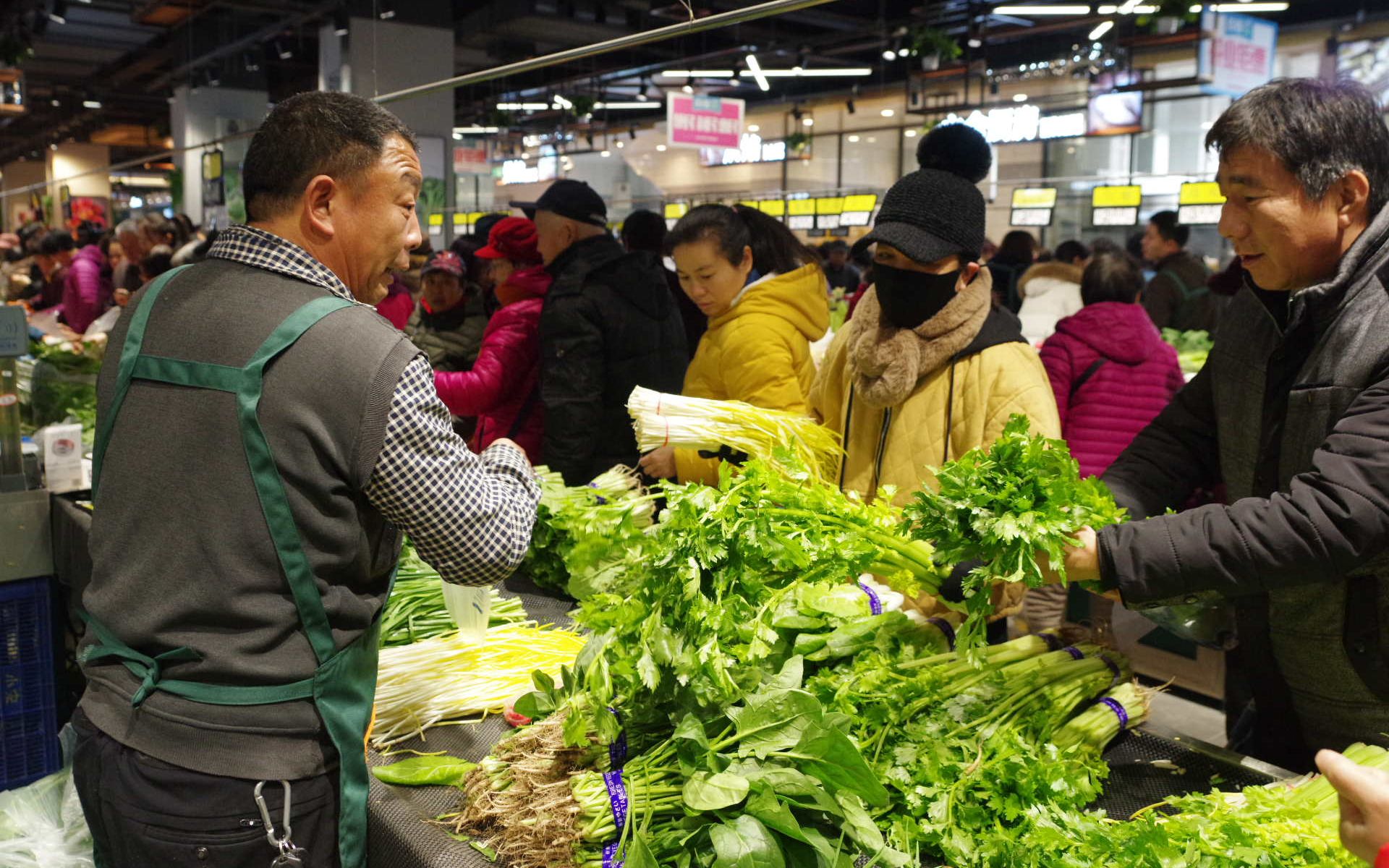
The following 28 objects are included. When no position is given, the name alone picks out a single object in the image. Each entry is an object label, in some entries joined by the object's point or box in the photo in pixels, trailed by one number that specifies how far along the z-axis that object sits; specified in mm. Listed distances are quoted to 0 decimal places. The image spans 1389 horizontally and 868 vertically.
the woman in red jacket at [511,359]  4035
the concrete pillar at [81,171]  18562
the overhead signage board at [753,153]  15398
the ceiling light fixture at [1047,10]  11727
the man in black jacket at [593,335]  3729
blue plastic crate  3502
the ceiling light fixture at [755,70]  11648
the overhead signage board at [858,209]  10953
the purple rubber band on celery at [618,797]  1620
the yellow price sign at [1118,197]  8977
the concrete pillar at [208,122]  10527
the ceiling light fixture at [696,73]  13086
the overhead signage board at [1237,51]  10680
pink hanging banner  10992
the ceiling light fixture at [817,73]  13945
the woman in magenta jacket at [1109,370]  4395
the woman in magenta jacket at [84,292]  8055
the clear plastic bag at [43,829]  2801
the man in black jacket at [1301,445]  1716
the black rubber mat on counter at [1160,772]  1891
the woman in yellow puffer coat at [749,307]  3373
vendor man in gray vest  1565
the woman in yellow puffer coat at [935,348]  2488
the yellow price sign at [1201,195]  7637
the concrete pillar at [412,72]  6766
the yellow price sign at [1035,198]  9398
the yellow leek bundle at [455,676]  2273
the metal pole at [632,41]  2424
